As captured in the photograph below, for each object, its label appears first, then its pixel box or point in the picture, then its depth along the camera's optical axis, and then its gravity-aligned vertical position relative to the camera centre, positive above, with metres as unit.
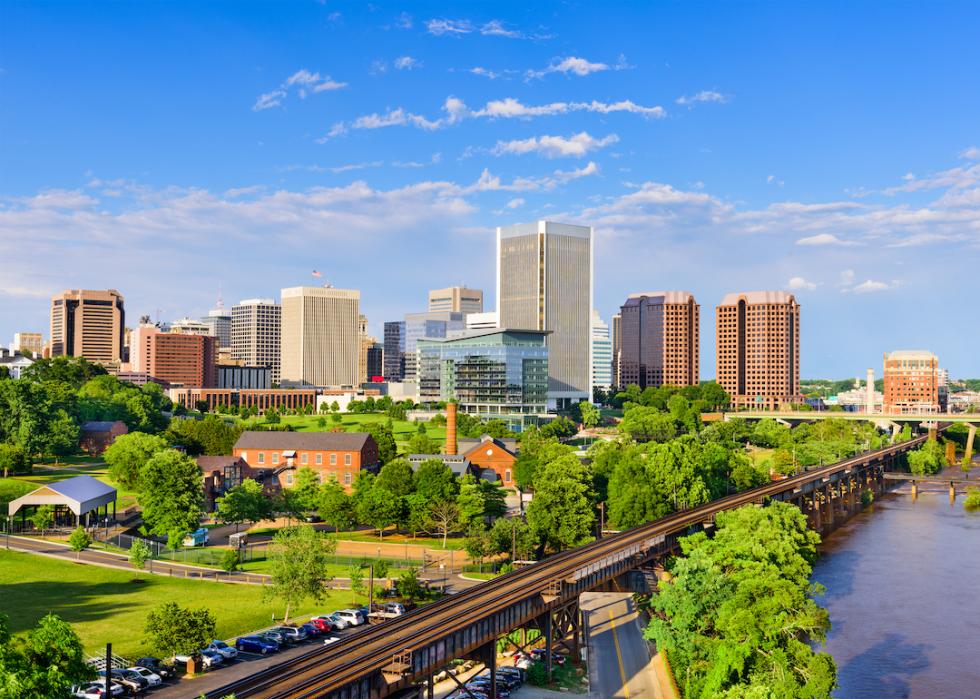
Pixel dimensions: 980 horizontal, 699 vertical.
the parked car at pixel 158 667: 56.72 -19.34
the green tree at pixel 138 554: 84.44 -17.73
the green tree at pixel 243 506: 106.62 -16.39
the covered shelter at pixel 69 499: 102.44 -15.30
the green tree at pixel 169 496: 98.38 -14.21
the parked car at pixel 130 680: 52.81 -18.86
